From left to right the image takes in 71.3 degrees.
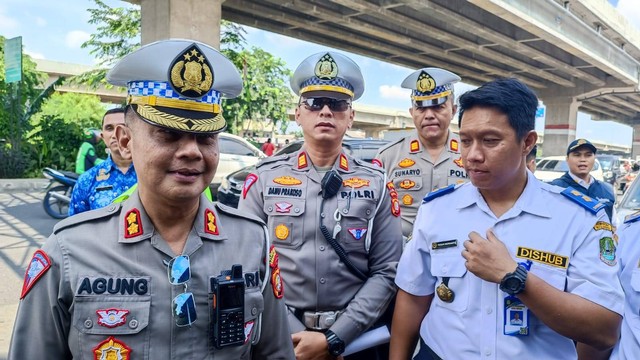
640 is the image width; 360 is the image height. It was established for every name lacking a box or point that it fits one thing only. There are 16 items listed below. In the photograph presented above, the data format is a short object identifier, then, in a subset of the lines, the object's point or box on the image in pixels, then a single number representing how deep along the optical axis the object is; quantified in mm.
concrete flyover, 11891
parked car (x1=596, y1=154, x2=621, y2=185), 15492
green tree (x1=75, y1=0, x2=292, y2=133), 15305
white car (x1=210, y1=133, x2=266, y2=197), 9715
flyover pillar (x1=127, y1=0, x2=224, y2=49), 8766
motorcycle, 7277
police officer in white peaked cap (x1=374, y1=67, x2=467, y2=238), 2914
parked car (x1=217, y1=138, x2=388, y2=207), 6004
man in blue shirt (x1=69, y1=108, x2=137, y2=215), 2887
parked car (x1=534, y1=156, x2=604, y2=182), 11797
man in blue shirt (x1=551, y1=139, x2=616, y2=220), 4492
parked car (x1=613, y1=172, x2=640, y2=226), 4262
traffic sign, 10359
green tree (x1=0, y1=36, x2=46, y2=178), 11727
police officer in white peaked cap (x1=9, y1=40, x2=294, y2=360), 1086
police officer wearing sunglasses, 1896
